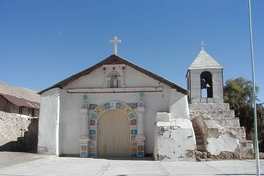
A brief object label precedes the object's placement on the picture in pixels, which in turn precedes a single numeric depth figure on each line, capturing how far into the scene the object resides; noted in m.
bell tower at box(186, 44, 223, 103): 17.47
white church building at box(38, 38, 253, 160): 15.02
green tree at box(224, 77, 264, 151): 28.40
